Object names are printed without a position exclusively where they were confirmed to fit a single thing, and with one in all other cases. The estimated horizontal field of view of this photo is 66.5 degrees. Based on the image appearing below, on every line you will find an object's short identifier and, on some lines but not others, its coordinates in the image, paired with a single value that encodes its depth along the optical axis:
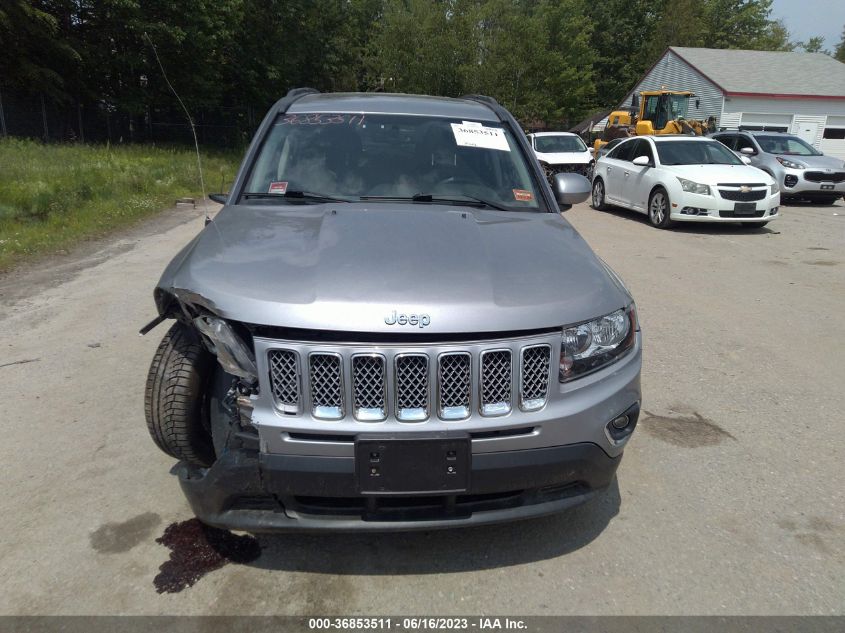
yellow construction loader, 26.35
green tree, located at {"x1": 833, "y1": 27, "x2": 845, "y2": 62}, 87.06
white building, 33.44
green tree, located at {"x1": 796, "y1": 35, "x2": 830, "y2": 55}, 83.47
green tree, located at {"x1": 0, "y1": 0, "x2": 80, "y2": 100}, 19.88
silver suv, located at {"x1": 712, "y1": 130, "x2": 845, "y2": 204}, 15.59
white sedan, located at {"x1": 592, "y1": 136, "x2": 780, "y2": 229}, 11.23
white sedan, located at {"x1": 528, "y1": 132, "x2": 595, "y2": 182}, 19.67
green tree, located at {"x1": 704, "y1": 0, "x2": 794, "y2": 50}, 60.22
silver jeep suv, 2.22
